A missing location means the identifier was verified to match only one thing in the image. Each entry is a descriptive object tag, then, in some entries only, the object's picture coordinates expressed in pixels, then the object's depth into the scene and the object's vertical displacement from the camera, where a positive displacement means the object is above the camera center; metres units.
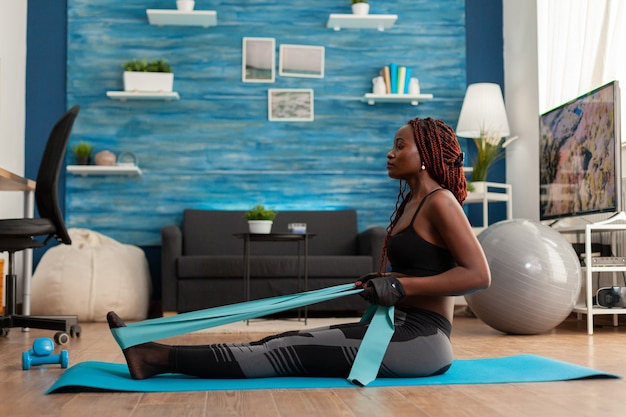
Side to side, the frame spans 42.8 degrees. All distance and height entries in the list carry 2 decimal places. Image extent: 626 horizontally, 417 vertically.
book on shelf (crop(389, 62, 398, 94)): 6.49 +1.14
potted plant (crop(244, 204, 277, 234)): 5.28 -0.02
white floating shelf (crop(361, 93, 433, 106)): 6.41 +0.96
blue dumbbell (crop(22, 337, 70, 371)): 2.89 -0.52
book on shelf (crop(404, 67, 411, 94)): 6.52 +1.13
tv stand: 4.44 -0.28
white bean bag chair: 5.51 -0.48
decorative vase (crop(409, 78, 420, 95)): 6.48 +1.05
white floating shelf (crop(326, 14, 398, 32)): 6.36 +1.58
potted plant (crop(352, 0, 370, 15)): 6.39 +1.68
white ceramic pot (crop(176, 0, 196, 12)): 6.24 +1.65
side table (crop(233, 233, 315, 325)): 5.11 -0.15
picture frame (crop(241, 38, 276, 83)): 6.54 +1.28
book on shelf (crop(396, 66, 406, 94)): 6.49 +1.12
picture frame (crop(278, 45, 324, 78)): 6.55 +1.28
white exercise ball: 4.14 -0.33
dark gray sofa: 5.57 -0.41
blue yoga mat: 2.29 -0.50
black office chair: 3.94 -0.04
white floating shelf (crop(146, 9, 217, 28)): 6.22 +1.57
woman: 2.33 -0.26
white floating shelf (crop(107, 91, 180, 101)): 6.22 +0.94
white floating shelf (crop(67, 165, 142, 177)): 6.13 +0.36
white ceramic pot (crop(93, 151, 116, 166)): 6.18 +0.44
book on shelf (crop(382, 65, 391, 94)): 6.50 +1.12
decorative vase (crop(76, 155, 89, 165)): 6.21 +0.43
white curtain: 5.01 +1.16
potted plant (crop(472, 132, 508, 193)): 6.09 +0.47
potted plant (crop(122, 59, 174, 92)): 6.23 +1.09
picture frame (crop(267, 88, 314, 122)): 6.53 +0.91
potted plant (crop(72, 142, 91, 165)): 6.20 +0.48
